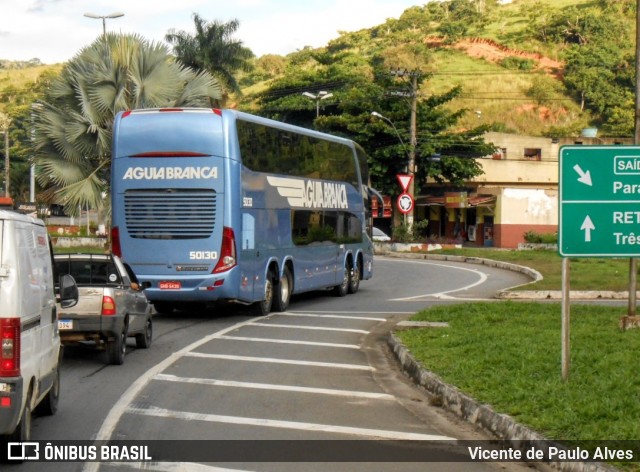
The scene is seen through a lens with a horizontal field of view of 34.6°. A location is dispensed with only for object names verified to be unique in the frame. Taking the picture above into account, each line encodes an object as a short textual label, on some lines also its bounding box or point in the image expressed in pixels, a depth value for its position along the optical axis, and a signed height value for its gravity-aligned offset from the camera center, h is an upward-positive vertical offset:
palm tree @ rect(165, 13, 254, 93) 56.12 +8.84
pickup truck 14.23 -1.35
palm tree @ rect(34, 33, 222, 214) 29.70 +3.20
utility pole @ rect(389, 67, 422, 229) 58.97 +5.42
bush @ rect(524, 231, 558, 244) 59.38 -1.53
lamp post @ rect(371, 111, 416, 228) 60.08 +3.20
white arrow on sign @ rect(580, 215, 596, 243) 11.95 -0.19
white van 7.84 -0.91
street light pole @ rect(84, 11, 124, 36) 36.46 +7.07
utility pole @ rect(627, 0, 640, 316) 16.55 +1.22
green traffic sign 11.88 +0.12
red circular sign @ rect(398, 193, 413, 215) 55.28 +0.52
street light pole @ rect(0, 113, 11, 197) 55.98 +3.38
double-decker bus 21.05 +0.20
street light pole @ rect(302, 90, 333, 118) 74.81 +8.50
